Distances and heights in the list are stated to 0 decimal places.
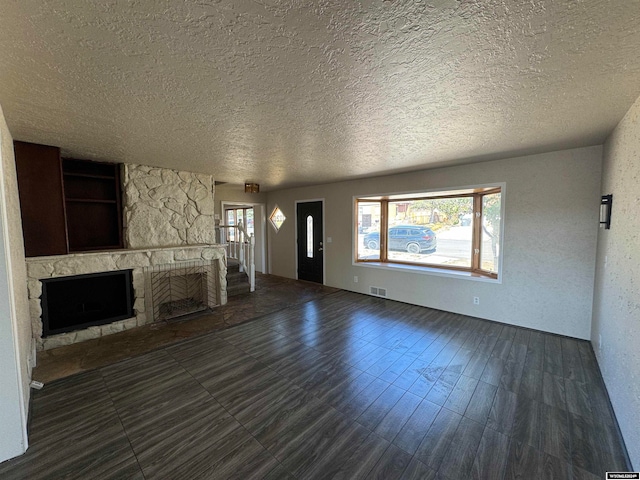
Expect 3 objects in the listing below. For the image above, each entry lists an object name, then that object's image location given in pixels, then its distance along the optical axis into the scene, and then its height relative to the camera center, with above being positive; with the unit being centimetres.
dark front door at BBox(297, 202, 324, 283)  638 -46
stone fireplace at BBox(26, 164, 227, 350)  326 -47
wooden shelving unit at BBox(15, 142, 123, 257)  299 +34
